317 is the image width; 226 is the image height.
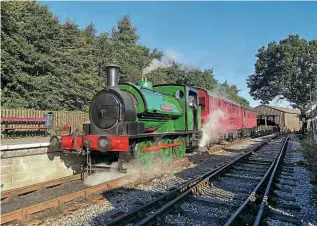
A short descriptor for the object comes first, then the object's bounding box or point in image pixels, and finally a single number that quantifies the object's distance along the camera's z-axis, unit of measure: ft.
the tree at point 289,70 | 157.99
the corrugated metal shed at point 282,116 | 162.09
